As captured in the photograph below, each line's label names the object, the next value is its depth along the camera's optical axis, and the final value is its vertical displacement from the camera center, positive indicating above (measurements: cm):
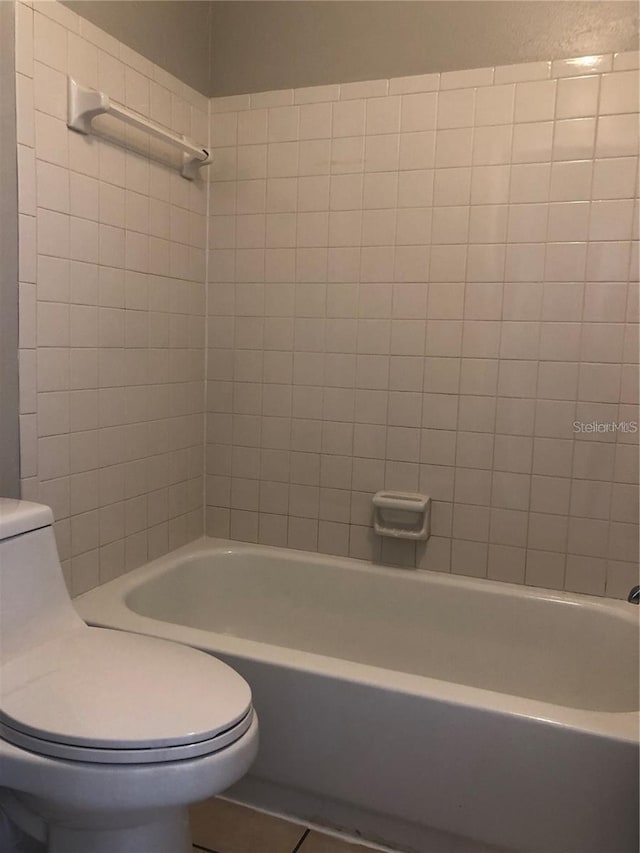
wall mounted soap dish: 216 -51
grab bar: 174 +63
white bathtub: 141 -86
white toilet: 117 -67
